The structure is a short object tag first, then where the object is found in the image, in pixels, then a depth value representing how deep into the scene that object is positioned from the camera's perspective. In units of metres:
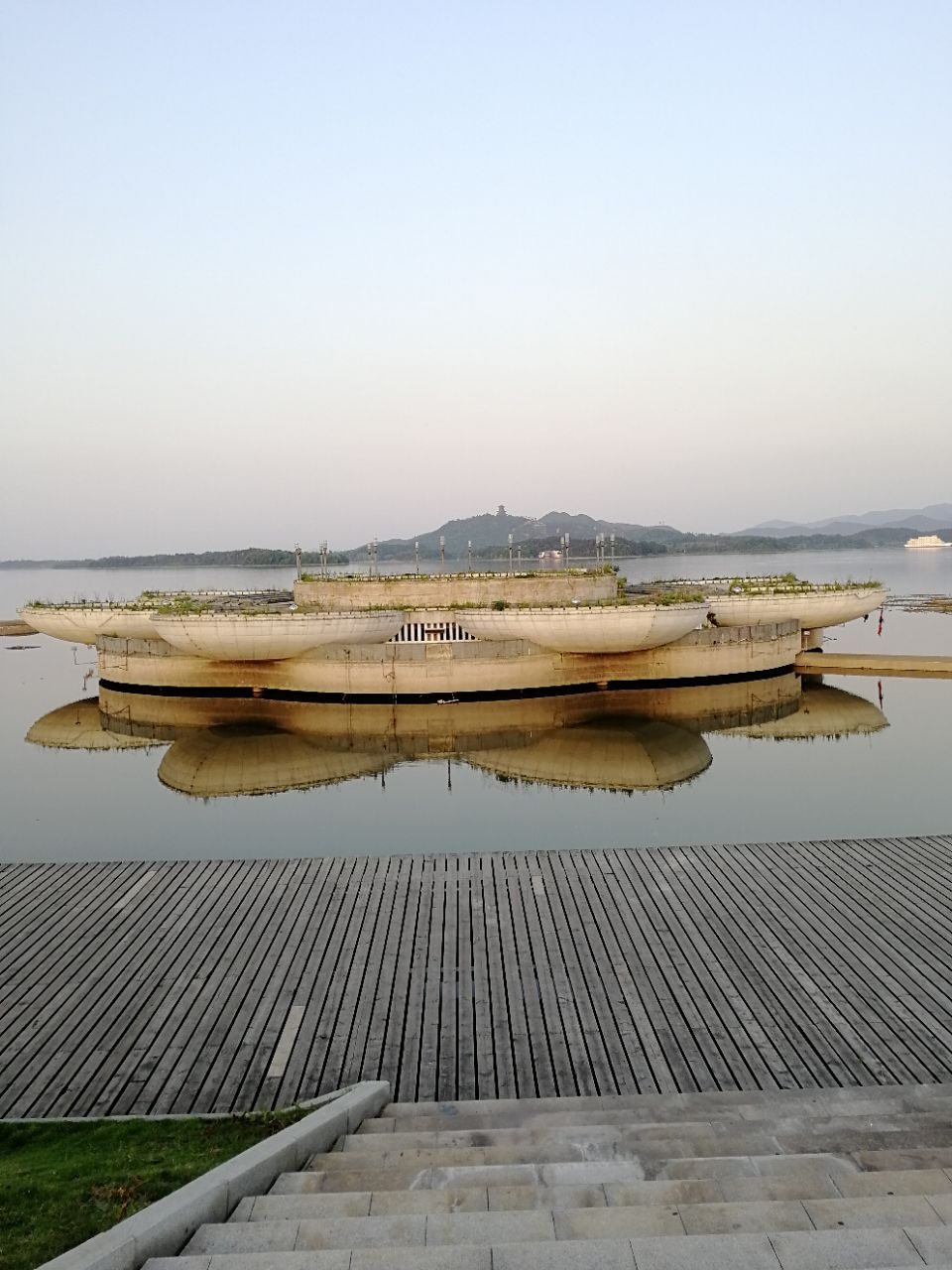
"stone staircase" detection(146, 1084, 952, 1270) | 4.02
